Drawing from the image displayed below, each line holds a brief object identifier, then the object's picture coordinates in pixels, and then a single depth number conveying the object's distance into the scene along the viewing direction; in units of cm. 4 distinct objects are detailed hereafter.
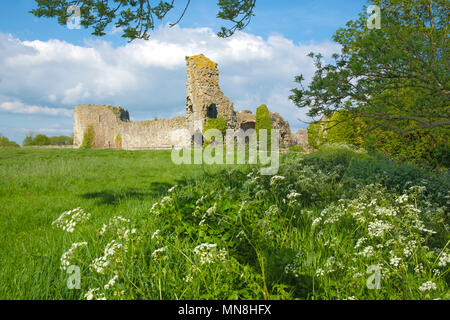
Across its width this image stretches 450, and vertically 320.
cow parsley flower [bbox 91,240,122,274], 218
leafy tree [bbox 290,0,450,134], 490
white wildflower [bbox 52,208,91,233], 264
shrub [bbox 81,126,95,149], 3644
